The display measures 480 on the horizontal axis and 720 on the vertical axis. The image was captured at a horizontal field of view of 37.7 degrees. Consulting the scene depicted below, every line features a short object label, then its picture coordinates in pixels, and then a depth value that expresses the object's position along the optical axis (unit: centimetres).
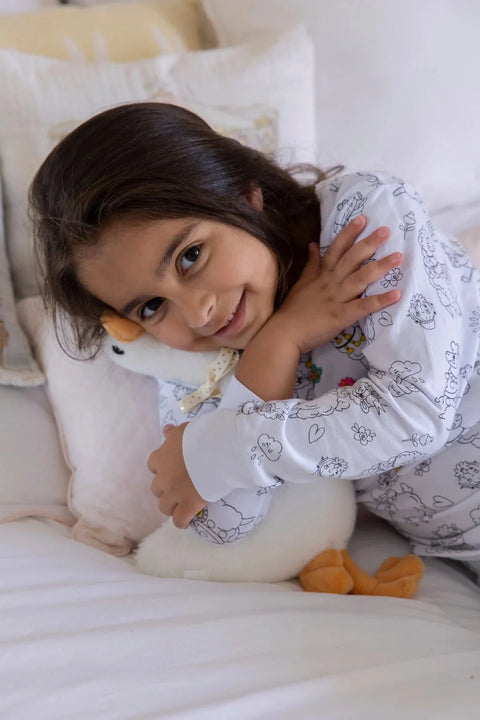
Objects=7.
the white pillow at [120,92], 121
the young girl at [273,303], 85
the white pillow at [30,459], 105
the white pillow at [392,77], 135
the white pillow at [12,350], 116
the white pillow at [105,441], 107
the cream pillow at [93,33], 132
